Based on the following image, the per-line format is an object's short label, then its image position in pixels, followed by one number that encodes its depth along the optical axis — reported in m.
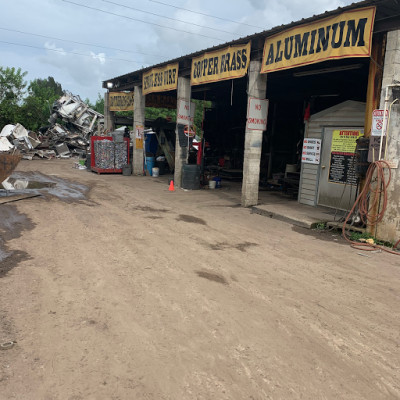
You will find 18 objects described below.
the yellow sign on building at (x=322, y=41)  7.52
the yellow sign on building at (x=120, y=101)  21.38
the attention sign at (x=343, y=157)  9.94
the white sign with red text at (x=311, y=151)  10.92
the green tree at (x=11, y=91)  34.91
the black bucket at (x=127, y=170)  19.72
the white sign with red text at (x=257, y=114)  10.98
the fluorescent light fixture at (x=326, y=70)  9.95
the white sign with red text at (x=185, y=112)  15.22
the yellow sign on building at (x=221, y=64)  11.33
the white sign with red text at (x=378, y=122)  7.27
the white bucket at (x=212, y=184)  15.48
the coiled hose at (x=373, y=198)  7.27
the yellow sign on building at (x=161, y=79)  15.56
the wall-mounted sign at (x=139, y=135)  19.50
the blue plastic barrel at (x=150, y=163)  20.16
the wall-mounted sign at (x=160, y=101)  21.32
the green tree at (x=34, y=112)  35.44
